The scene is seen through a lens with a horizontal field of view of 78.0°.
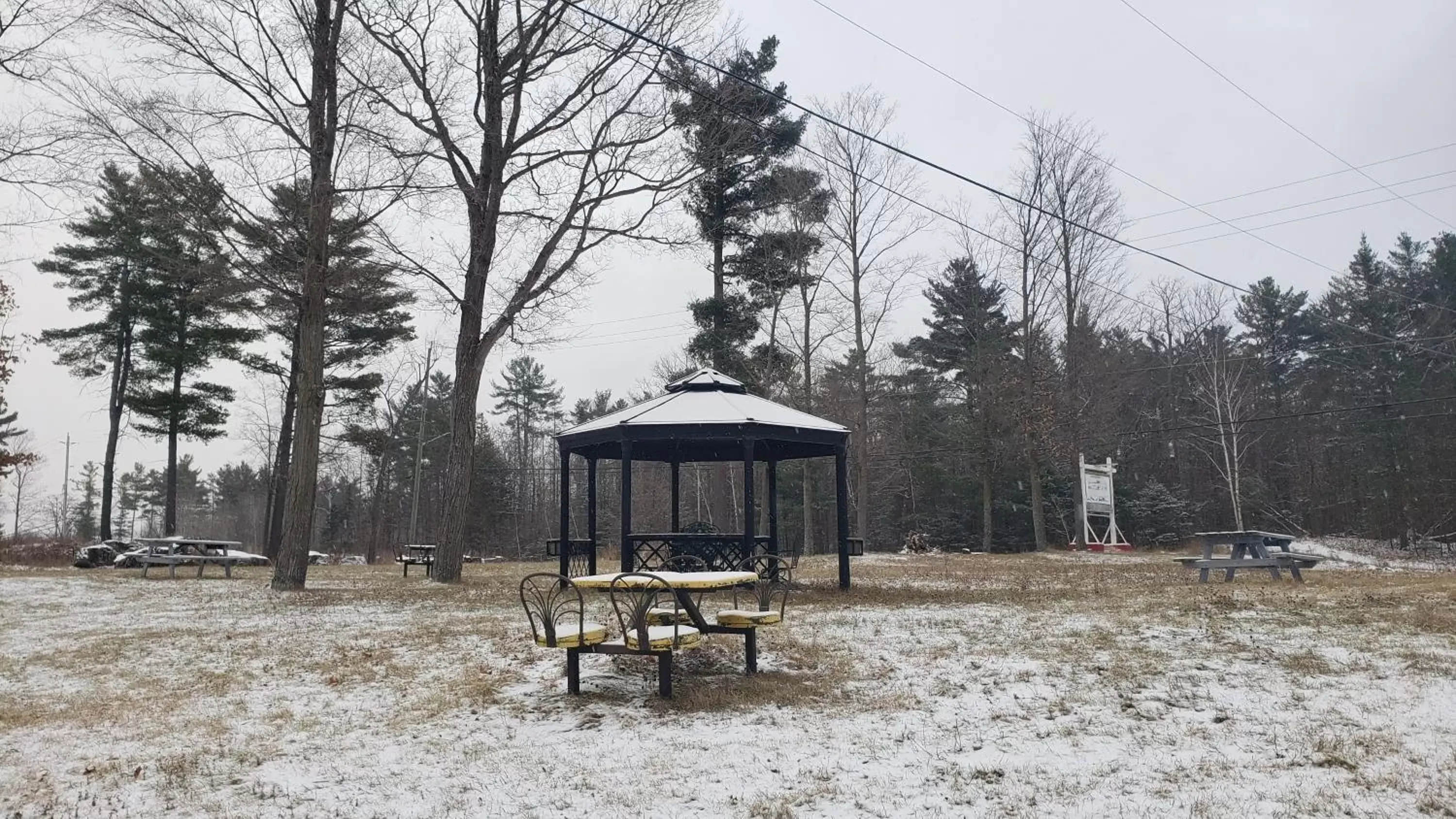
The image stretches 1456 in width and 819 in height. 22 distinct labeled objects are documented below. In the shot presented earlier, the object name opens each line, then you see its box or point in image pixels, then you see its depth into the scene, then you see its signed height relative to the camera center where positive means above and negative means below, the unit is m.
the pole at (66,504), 50.28 +1.47
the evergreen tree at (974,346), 29.38 +6.36
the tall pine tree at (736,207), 22.19 +8.06
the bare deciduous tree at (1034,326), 25.66 +5.61
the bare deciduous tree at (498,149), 13.05 +5.71
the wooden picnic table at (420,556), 16.20 -0.62
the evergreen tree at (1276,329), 34.28 +7.21
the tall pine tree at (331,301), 12.78 +4.45
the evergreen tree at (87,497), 53.02 +2.08
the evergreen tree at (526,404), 46.25 +6.17
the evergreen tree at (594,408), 46.59 +6.03
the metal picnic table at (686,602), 5.19 -0.49
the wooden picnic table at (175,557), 14.87 -0.49
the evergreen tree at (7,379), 19.47 +3.35
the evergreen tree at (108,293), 25.34 +6.63
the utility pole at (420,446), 32.62 +2.96
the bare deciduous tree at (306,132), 11.97 +5.36
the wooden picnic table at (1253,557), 11.25 -0.54
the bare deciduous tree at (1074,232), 25.94 +8.24
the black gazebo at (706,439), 10.03 +0.98
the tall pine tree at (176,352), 24.89 +4.95
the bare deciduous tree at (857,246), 24.89 +7.55
